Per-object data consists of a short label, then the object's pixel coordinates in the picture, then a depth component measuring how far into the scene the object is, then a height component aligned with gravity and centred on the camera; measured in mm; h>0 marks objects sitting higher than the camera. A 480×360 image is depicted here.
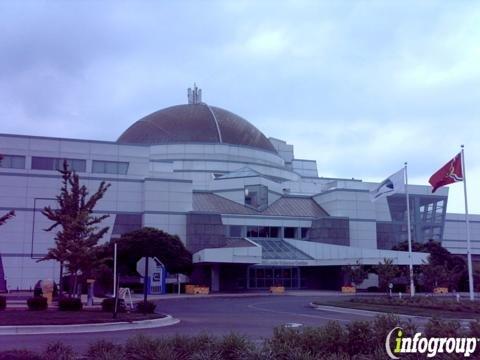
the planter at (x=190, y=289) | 57822 -2264
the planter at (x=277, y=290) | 60688 -2410
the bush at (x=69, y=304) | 26094 -1740
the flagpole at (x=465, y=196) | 32750 +4202
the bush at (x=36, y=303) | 25939 -1684
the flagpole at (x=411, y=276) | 39562 -550
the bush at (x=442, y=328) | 11383 -1200
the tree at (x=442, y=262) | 46094 +723
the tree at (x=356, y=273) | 54812 -507
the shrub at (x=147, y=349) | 10422 -1545
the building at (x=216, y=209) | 61938 +6985
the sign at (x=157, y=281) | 54406 -1399
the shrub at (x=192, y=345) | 10961 -1517
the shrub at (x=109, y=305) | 26375 -1780
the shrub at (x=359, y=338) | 11578 -1413
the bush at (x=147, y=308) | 26141 -1880
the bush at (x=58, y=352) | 10500 -1643
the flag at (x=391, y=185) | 40094 +5839
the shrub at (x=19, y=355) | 10805 -1697
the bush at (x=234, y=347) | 10812 -1518
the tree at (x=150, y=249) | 55312 +1614
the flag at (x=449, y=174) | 33969 +5651
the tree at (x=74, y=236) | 29719 +1530
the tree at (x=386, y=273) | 39469 -351
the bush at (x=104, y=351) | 10219 -1597
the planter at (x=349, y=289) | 59738 -2218
